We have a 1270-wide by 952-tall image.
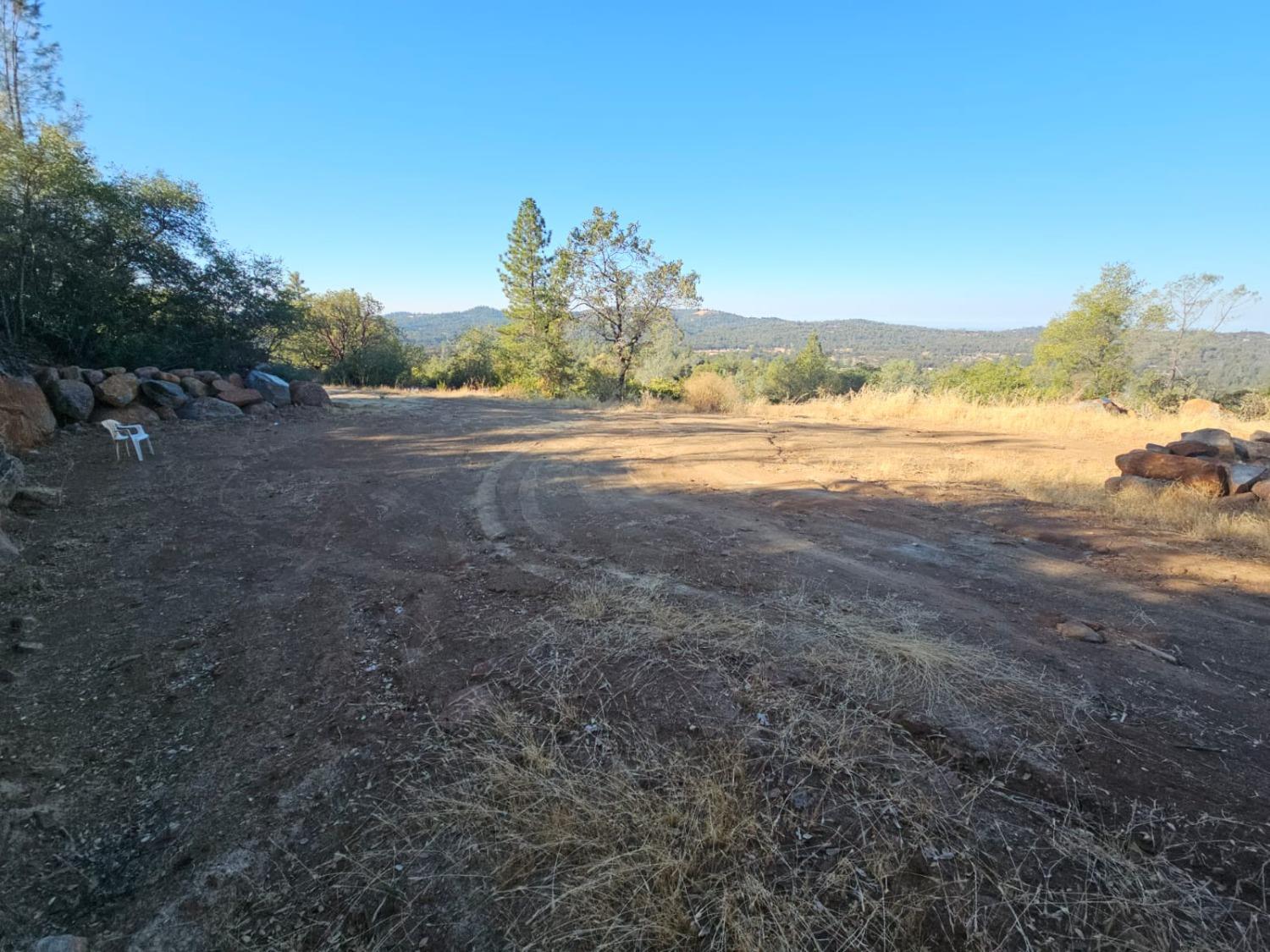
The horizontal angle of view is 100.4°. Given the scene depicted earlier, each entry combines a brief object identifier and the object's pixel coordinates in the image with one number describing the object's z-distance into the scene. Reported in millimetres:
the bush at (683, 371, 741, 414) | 15250
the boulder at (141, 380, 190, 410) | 9805
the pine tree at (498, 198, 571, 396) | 22078
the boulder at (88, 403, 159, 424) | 8836
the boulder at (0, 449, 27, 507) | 4656
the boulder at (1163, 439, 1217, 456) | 6203
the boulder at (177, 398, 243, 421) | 10034
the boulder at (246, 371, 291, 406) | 11766
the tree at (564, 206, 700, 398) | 17953
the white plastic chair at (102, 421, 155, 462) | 7120
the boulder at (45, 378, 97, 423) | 8297
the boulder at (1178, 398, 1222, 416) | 12180
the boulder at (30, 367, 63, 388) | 8391
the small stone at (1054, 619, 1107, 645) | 2927
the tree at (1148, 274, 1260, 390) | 23203
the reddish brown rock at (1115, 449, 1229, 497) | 5398
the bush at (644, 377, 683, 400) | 17438
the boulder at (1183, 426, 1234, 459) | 6238
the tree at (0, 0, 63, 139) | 10812
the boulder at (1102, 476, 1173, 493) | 5543
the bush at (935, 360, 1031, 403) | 32344
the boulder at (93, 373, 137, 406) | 8945
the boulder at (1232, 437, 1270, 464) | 6352
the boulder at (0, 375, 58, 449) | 6961
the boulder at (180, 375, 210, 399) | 10453
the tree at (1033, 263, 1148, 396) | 24016
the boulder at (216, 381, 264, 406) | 10789
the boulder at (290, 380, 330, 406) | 12289
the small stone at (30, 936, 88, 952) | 1420
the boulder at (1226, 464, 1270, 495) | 5285
